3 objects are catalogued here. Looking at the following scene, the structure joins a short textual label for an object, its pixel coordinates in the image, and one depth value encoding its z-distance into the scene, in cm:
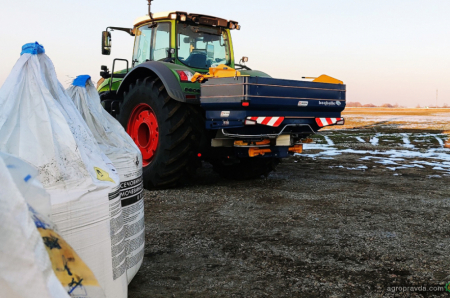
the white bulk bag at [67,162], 154
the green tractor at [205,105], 496
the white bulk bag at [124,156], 216
